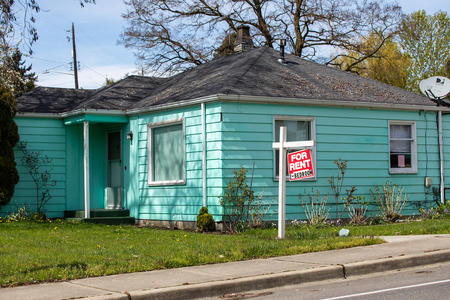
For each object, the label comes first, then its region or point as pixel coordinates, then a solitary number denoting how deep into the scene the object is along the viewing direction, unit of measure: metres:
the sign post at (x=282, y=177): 11.55
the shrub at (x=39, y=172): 17.30
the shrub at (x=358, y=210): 15.56
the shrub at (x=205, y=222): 14.21
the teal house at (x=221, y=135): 14.88
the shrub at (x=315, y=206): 15.25
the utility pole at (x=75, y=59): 39.59
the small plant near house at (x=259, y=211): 14.42
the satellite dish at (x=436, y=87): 18.20
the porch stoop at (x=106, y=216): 16.61
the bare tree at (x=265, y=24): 28.56
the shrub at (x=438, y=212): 16.50
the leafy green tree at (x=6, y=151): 16.19
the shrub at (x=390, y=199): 16.02
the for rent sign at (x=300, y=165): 11.16
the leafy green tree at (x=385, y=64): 32.88
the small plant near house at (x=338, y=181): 15.73
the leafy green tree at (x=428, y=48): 37.00
